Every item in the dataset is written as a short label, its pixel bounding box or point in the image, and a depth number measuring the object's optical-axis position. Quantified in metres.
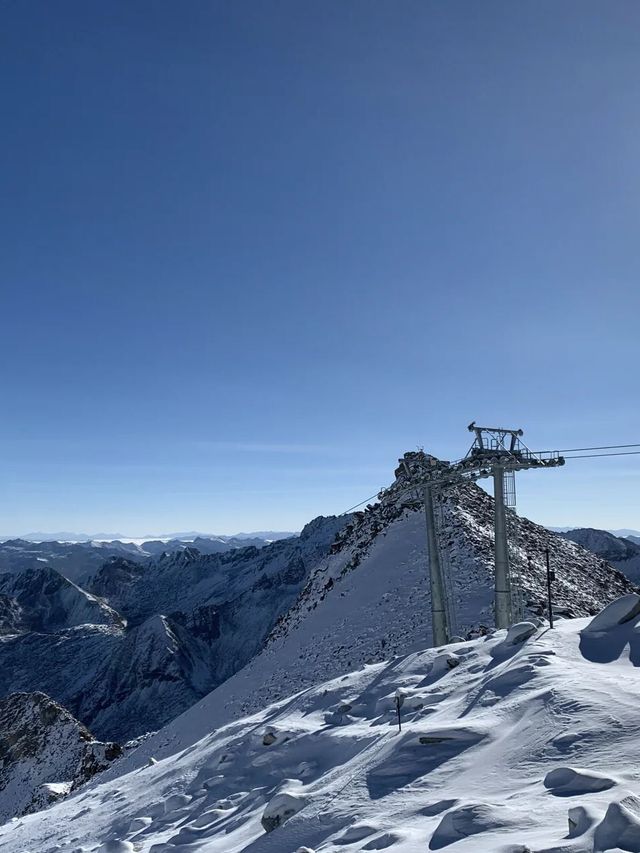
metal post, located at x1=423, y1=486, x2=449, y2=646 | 25.67
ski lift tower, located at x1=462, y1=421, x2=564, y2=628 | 22.92
